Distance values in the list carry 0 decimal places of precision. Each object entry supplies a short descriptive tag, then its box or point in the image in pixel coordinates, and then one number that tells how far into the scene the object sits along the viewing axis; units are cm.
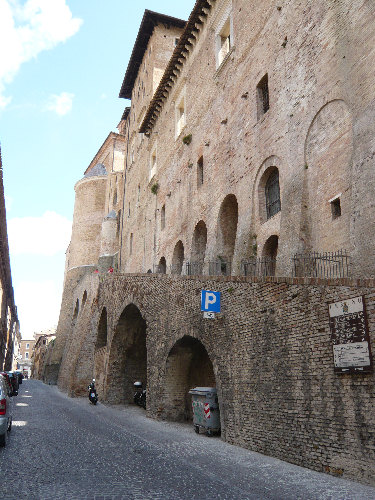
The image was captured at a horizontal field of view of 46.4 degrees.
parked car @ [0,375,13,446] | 751
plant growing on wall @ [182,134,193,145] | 2136
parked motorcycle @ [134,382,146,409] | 1628
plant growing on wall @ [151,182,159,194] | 2638
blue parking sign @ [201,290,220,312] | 955
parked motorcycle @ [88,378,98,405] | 1731
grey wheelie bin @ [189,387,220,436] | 995
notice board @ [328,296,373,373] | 592
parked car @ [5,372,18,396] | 2219
